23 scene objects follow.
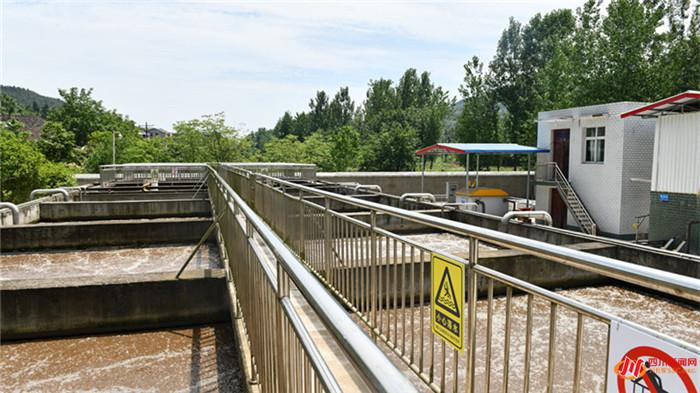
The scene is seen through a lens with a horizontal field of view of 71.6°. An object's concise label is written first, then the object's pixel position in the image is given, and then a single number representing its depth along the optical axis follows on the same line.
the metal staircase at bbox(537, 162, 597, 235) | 22.04
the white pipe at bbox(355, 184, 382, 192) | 15.82
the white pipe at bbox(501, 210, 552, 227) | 9.32
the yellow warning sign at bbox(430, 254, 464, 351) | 2.54
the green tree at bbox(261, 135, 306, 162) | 55.25
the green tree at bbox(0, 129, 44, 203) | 25.98
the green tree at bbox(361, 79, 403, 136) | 68.88
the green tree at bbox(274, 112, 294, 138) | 101.78
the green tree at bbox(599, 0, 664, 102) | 34.03
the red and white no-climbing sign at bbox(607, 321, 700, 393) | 1.35
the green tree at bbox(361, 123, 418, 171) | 50.00
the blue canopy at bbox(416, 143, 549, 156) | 23.54
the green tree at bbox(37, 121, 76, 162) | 50.53
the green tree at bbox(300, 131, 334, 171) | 55.38
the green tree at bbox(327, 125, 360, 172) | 52.12
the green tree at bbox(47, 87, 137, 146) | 70.62
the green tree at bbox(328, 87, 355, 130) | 89.19
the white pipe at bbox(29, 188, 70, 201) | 15.63
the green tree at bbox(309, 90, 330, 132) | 89.94
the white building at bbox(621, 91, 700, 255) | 15.50
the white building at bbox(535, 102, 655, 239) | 20.64
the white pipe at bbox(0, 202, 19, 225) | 11.77
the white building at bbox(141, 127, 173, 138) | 143.25
